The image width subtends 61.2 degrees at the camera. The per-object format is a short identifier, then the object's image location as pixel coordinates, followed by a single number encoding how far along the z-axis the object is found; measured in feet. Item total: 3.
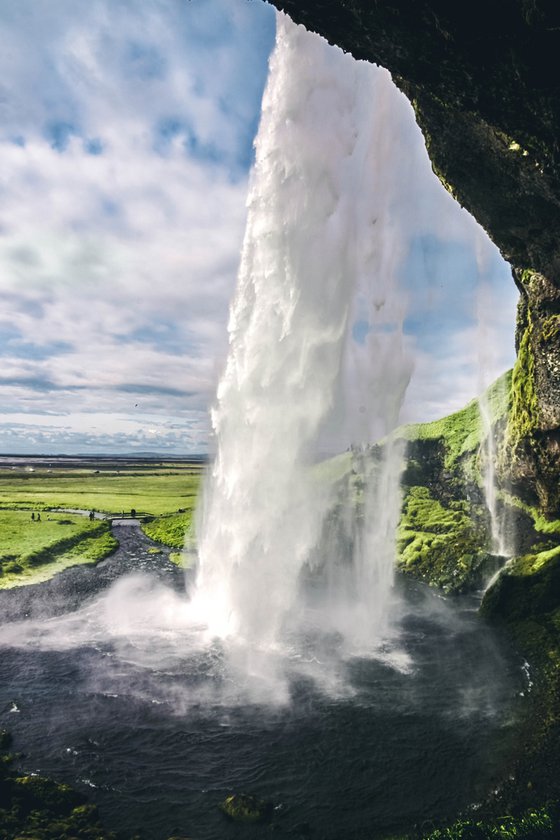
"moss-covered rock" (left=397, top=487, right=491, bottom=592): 135.33
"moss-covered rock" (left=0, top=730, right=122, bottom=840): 43.75
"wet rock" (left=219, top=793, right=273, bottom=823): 46.91
